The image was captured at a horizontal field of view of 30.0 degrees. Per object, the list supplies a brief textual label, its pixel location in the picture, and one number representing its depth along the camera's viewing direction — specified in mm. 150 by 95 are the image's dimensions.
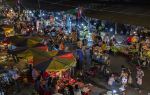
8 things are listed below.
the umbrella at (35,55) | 14367
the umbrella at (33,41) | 16703
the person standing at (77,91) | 14000
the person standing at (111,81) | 15961
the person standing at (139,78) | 15784
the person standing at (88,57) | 19272
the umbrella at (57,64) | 13789
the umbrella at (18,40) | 17148
